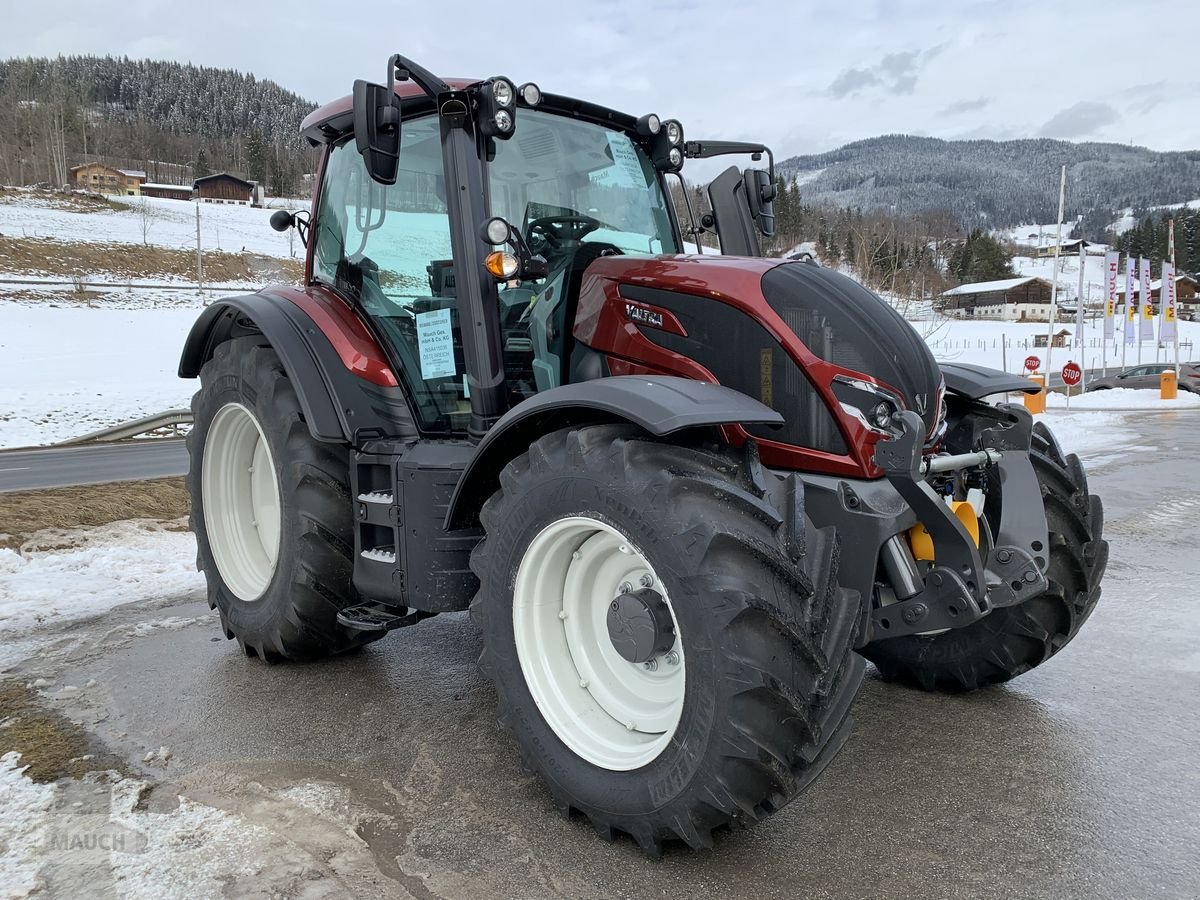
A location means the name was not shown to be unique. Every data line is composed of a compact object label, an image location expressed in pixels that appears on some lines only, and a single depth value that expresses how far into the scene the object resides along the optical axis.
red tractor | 2.40
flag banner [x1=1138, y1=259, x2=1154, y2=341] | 33.44
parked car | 24.69
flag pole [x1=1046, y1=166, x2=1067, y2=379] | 25.30
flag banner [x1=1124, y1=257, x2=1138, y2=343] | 32.28
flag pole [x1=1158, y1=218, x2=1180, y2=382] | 29.83
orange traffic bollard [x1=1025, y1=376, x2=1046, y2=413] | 17.45
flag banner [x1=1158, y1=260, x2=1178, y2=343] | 30.30
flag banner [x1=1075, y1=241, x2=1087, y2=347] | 28.36
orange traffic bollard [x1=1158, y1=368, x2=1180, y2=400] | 21.95
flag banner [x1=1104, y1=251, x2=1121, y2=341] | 30.28
